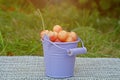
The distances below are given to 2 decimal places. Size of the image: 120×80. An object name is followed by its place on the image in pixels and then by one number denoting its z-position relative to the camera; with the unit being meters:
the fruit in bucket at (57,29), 1.49
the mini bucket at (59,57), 1.44
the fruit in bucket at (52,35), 1.44
